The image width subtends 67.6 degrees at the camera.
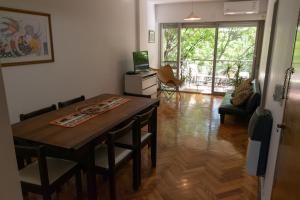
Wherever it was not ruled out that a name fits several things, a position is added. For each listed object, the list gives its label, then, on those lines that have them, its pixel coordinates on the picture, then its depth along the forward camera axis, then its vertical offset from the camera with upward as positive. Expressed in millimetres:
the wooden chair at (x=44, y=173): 1561 -974
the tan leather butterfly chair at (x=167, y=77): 6039 -718
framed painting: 2719 +164
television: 5388 -264
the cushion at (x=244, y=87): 4473 -725
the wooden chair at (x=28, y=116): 1790 -649
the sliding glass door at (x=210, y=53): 6184 -94
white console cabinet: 5211 -766
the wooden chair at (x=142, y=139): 2279 -970
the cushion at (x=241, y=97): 4141 -870
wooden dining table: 1659 -665
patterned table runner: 2082 -644
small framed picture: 6399 +389
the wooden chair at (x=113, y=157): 1919 -988
